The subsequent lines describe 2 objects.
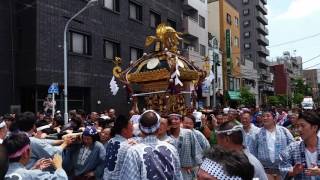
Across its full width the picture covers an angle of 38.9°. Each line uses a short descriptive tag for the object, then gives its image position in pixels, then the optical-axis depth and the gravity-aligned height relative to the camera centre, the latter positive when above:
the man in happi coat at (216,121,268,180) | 4.22 -0.39
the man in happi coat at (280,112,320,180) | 4.74 -0.62
